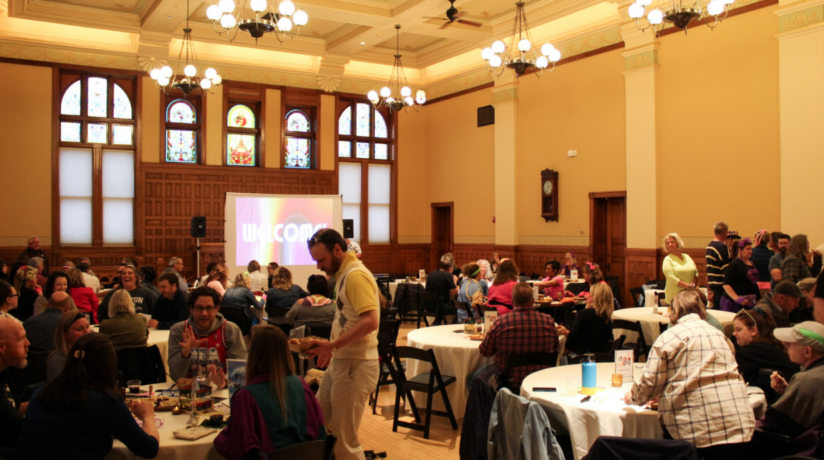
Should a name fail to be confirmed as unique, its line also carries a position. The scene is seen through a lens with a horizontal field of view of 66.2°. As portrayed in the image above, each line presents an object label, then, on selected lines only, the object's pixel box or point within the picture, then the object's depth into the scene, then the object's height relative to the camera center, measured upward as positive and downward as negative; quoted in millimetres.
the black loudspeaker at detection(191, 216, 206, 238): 13336 +175
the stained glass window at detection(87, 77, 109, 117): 13953 +3074
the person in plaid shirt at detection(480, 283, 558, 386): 4719 -738
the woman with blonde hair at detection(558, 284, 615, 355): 5832 -862
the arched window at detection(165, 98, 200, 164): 14703 +2442
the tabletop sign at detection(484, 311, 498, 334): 5570 -741
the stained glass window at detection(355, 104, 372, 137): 16891 +3089
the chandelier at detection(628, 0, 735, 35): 7133 +2656
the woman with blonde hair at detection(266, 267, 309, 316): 7574 -709
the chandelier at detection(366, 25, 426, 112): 12469 +2756
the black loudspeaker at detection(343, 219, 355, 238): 15039 +162
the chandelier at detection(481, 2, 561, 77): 9203 +2689
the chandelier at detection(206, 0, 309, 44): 7566 +2866
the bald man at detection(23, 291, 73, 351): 4781 -662
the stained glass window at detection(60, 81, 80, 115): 13750 +2941
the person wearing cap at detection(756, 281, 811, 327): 5449 -573
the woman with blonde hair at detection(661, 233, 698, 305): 7215 -394
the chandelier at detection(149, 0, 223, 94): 10594 +2781
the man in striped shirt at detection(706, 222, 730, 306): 7621 -319
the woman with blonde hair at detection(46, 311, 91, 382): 3412 -558
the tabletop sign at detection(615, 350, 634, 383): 3916 -801
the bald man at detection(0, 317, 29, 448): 2789 -597
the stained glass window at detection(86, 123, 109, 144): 13922 +2276
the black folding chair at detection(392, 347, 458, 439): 5020 -1239
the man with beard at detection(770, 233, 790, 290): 6914 -286
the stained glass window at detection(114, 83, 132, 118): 14164 +2956
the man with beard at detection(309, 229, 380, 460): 3490 -644
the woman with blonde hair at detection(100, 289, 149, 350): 4648 -661
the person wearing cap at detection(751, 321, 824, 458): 3053 -786
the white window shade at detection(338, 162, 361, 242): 16677 +1214
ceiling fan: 11566 +4080
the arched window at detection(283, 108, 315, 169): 15977 +2436
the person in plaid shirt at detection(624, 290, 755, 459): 3113 -782
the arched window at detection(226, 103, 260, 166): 15312 +2449
